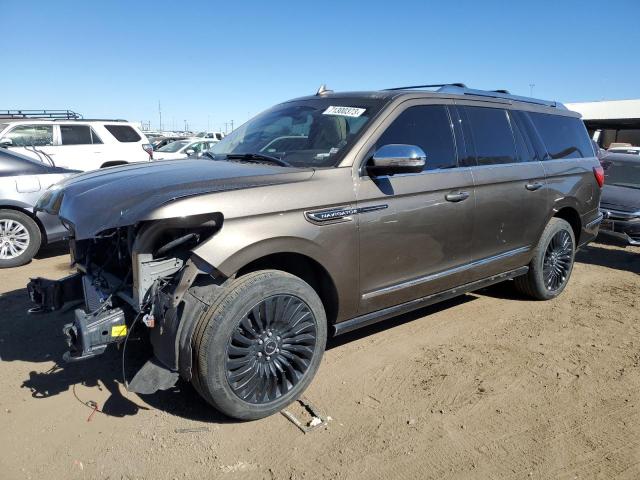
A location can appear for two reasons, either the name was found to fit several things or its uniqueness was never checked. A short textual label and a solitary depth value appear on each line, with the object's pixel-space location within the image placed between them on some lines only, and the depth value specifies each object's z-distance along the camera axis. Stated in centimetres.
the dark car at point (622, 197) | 757
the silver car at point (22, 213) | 652
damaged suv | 273
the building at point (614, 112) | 3394
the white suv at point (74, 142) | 1020
